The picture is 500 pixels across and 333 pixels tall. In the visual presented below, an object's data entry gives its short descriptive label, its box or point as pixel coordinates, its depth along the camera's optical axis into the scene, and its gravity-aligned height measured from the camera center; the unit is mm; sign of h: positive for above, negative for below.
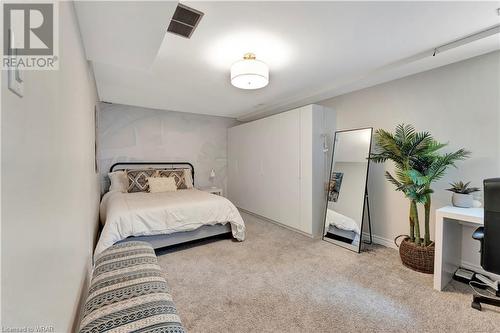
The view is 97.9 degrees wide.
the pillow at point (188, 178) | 4316 -300
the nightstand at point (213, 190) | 4660 -567
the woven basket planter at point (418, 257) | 2225 -964
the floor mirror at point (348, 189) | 2961 -360
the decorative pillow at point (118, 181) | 3816 -321
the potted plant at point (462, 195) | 2105 -294
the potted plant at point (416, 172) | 2215 -71
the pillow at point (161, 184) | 3797 -374
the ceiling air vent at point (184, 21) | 1532 +1079
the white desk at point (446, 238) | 1932 -700
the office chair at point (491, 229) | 1493 -447
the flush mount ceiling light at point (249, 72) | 2098 +901
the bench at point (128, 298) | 975 -713
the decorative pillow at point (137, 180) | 3795 -301
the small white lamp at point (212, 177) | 5023 -320
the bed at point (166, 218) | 2463 -691
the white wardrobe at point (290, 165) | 3326 -21
